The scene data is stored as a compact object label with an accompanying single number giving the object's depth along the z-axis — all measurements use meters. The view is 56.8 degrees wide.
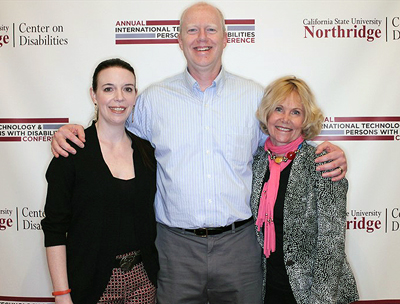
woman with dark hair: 1.48
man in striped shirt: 1.77
